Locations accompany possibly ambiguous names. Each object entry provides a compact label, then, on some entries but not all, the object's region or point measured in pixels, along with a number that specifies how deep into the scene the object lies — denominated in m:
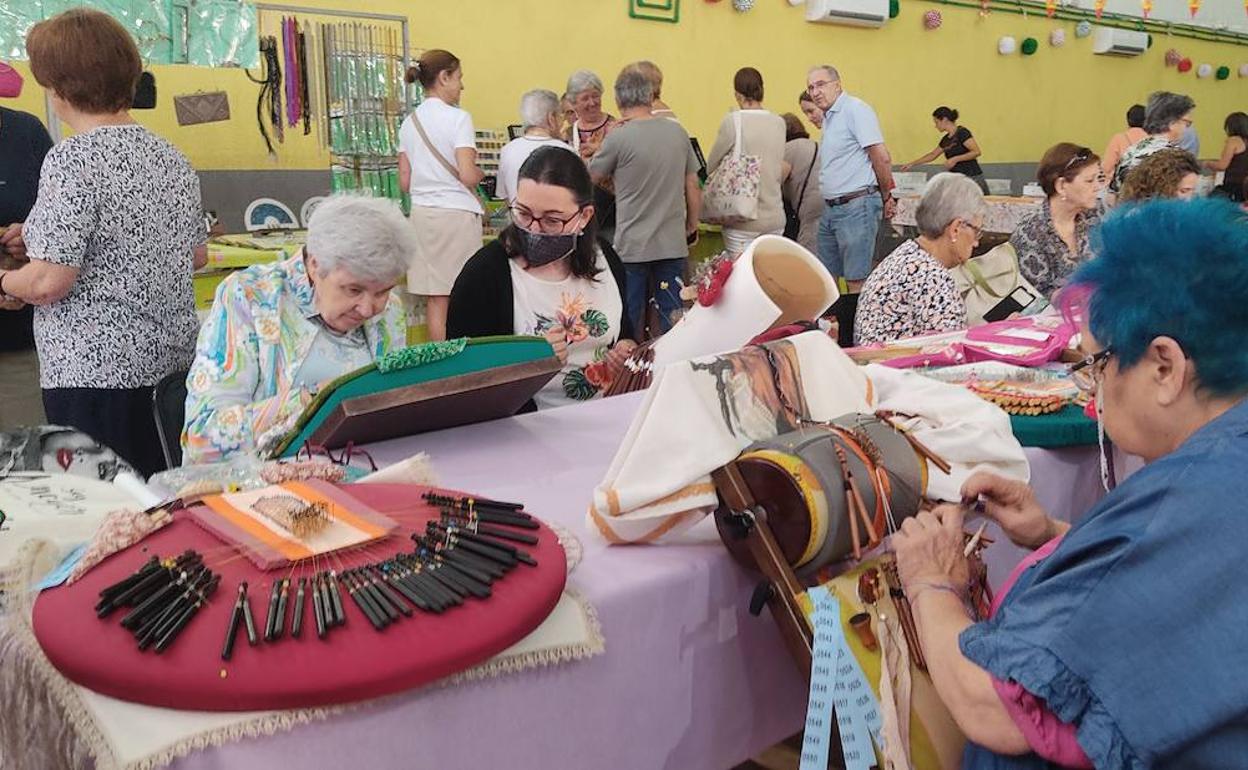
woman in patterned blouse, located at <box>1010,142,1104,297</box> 3.84
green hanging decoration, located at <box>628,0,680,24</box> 7.29
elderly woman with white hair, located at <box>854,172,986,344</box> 3.13
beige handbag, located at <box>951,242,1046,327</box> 3.47
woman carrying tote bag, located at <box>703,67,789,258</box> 5.47
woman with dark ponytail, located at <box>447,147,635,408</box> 2.48
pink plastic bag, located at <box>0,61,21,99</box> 4.09
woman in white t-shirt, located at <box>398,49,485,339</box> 4.78
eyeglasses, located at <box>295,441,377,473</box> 1.70
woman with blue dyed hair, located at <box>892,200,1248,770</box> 0.92
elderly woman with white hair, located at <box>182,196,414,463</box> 1.91
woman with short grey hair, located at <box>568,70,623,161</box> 5.43
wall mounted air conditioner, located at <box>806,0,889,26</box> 8.39
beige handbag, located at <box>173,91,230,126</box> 4.80
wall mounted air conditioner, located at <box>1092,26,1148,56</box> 10.91
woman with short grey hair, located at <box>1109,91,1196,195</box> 5.74
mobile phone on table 3.48
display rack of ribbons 4.75
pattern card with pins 1.16
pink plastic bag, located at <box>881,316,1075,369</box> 2.55
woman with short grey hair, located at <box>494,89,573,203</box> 4.82
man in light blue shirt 5.69
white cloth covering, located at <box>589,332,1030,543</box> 1.40
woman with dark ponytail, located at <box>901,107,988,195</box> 8.51
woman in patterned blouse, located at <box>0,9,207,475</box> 2.22
